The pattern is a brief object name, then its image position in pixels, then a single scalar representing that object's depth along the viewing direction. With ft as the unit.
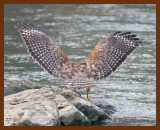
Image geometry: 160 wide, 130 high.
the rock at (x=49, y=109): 51.83
